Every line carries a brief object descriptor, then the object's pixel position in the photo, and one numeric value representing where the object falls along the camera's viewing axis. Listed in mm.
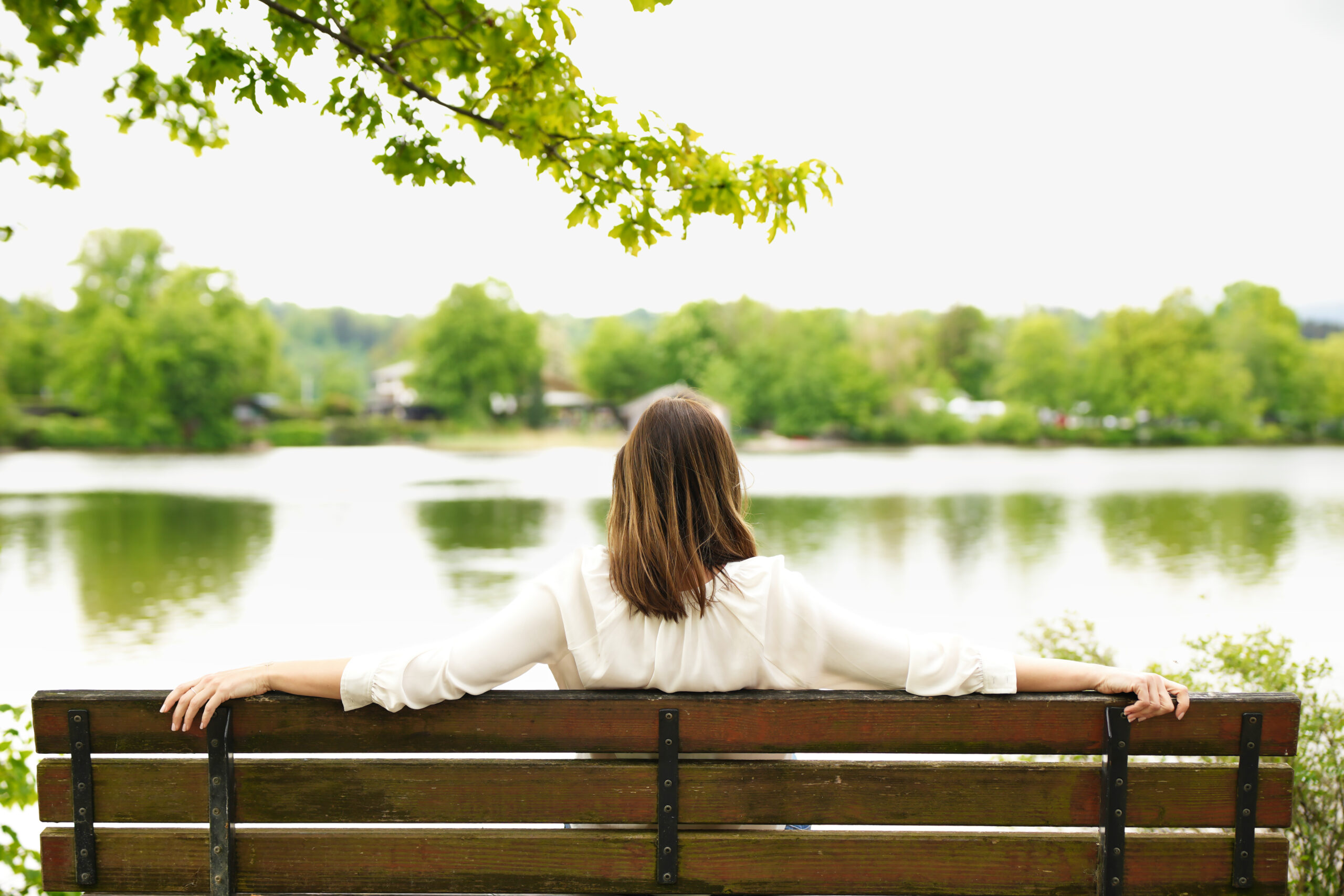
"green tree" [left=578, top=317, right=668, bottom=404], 88125
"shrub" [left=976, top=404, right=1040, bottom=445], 86750
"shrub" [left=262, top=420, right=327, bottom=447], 75688
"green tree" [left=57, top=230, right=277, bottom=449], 66500
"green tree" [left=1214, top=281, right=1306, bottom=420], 92000
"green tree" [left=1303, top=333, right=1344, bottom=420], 88250
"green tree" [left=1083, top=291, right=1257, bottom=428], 88812
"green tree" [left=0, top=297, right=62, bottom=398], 71375
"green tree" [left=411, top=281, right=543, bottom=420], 85062
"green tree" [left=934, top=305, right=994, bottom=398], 104312
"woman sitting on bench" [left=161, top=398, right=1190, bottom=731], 1888
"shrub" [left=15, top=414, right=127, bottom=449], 67000
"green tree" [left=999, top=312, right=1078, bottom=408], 97188
